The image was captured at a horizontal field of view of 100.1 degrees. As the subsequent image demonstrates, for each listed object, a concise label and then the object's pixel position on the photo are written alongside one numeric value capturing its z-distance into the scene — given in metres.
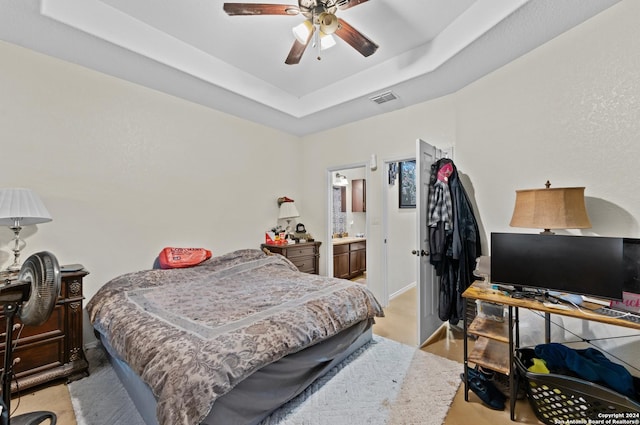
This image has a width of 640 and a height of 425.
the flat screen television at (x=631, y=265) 1.59
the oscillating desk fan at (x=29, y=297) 1.08
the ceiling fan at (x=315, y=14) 1.73
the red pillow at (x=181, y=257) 2.88
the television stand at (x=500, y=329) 1.56
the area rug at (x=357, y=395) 1.71
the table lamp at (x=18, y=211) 1.91
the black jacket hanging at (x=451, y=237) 2.58
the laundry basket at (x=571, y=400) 1.41
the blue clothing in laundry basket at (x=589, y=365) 1.51
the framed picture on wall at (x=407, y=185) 4.59
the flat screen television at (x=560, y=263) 1.60
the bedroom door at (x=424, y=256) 2.62
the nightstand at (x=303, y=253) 3.83
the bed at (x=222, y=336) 1.30
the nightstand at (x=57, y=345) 1.92
